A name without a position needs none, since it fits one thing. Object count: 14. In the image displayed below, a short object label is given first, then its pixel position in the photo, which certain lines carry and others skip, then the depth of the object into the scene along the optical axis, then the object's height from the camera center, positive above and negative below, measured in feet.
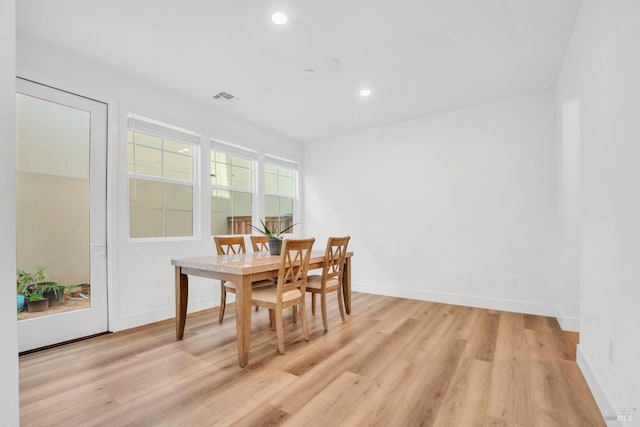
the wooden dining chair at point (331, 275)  10.01 -2.05
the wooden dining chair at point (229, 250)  10.17 -1.29
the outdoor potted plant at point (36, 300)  8.36 -2.34
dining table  7.38 -1.54
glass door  8.32 +0.07
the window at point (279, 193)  16.39 +1.41
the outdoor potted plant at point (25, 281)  8.17 -1.76
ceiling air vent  11.75 +4.86
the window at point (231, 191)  13.46 +1.24
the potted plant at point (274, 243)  10.13 -0.88
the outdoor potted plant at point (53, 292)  8.70 -2.18
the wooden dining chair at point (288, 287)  8.07 -2.02
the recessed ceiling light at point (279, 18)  7.25 +4.93
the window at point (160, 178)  10.72 +1.54
